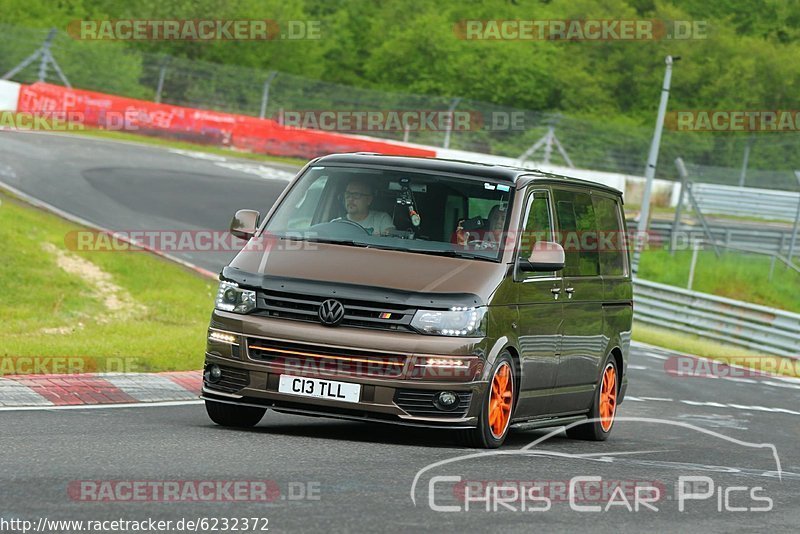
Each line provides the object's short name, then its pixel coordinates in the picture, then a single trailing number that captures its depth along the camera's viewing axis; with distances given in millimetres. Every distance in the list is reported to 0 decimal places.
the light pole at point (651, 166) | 37094
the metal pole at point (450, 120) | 45312
